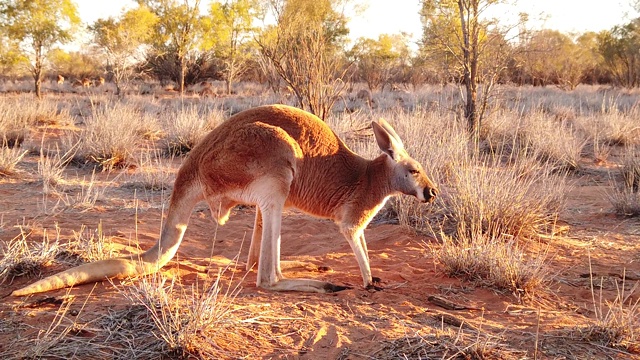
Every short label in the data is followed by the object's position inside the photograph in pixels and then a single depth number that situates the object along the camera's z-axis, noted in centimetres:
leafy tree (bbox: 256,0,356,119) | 877
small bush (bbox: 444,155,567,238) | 538
